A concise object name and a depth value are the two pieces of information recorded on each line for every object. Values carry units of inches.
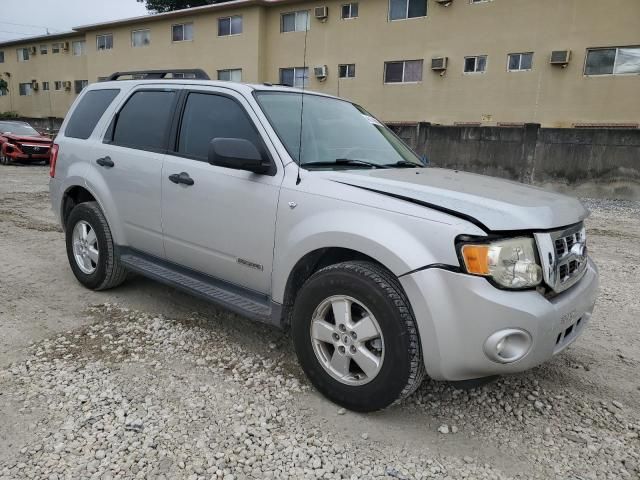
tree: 1460.4
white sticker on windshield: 159.2
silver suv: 92.4
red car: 628.4
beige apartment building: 670.5
